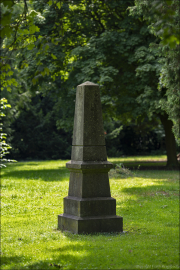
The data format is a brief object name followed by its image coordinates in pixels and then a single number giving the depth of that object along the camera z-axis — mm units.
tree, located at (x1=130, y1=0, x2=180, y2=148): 13516
